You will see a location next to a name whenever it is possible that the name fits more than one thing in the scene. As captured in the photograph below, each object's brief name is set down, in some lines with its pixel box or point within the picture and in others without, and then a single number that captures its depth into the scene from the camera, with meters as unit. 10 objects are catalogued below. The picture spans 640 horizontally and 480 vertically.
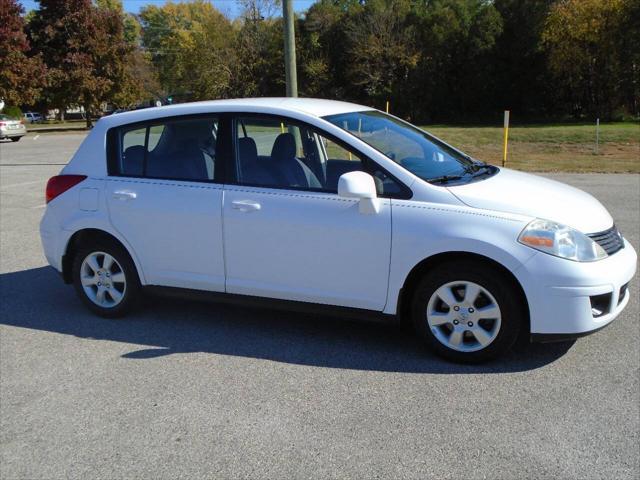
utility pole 11.48
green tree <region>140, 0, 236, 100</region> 46.66
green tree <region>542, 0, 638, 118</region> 36.66
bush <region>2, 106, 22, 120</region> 52.41
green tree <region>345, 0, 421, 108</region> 46.75
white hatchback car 3.96
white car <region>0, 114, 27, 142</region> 32.91
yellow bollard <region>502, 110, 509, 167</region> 14.99
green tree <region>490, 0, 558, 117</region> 43.12
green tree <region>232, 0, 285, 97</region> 47.28
